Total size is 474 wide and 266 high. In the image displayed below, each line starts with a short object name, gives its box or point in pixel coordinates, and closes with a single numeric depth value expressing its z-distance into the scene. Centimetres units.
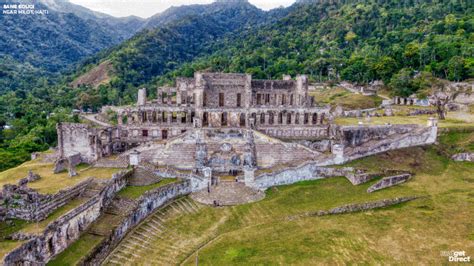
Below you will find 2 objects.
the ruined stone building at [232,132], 4738
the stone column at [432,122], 5181
